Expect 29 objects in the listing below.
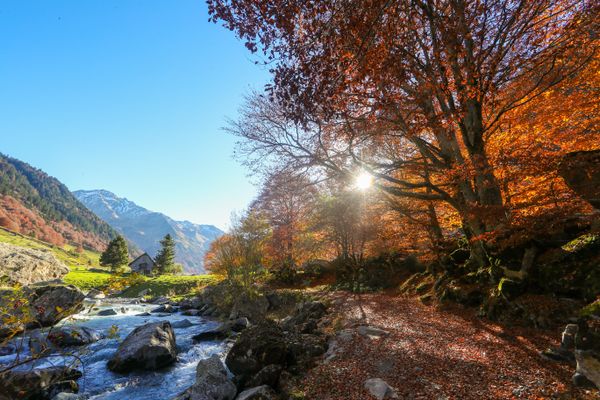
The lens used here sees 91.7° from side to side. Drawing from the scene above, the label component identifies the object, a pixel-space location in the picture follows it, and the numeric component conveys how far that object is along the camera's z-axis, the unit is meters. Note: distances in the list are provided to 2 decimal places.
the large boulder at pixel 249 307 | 17.09
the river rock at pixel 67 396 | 7.13
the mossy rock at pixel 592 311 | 4.71
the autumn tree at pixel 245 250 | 17.98
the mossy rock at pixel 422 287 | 13.62
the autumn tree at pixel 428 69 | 5.33
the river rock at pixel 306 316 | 10.52
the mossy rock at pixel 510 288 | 8.48
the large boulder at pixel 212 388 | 6.53
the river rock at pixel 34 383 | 6.74
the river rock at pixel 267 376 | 6.55
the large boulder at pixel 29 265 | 35.94
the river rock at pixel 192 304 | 24.42
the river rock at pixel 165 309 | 23.29
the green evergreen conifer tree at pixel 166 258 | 59.94
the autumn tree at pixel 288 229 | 23.17
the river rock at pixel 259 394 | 5.82
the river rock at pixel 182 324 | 16.53
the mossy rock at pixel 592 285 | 7.04
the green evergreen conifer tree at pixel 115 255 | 60.72
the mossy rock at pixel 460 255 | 12.08
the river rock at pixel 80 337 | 11.38
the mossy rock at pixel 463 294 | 10.09
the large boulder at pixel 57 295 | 16.08
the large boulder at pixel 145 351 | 9.33
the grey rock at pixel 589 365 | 4.27
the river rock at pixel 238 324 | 14.16
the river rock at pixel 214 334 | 13.33
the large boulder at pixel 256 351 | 7.40
